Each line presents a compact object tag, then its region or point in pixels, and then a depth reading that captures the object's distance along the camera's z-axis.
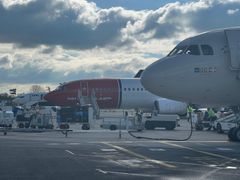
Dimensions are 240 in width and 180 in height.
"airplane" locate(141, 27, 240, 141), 20.19
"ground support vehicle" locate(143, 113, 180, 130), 36.37
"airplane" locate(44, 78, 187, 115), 48.75
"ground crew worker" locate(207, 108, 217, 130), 37.07
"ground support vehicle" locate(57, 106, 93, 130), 36.56
